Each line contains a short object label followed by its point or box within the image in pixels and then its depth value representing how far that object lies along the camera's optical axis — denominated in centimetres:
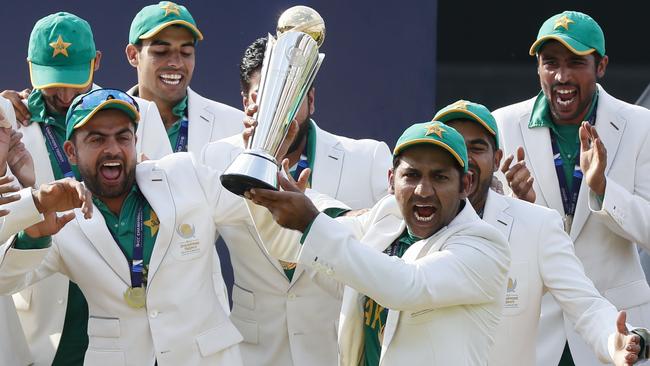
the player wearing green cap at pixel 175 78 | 1387
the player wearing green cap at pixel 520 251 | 1165
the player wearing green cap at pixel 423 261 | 993
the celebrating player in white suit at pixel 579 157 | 1321
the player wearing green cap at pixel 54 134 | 1279
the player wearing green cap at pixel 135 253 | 1168
